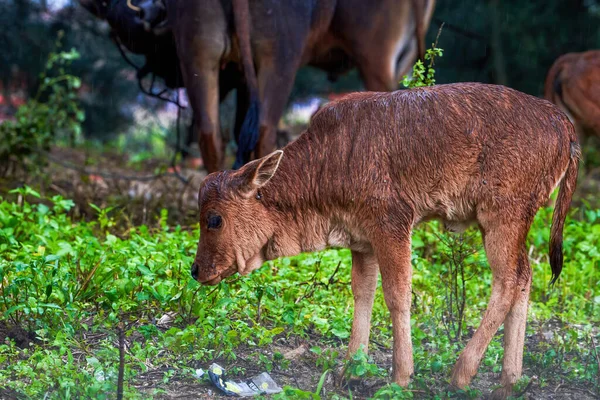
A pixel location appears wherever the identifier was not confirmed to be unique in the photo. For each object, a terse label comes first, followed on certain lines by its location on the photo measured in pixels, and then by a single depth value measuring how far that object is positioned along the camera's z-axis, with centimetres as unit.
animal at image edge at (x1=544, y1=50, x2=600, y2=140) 2037
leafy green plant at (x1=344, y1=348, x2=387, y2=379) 866
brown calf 879
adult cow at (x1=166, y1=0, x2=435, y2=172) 1430
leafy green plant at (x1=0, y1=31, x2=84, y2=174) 1766
